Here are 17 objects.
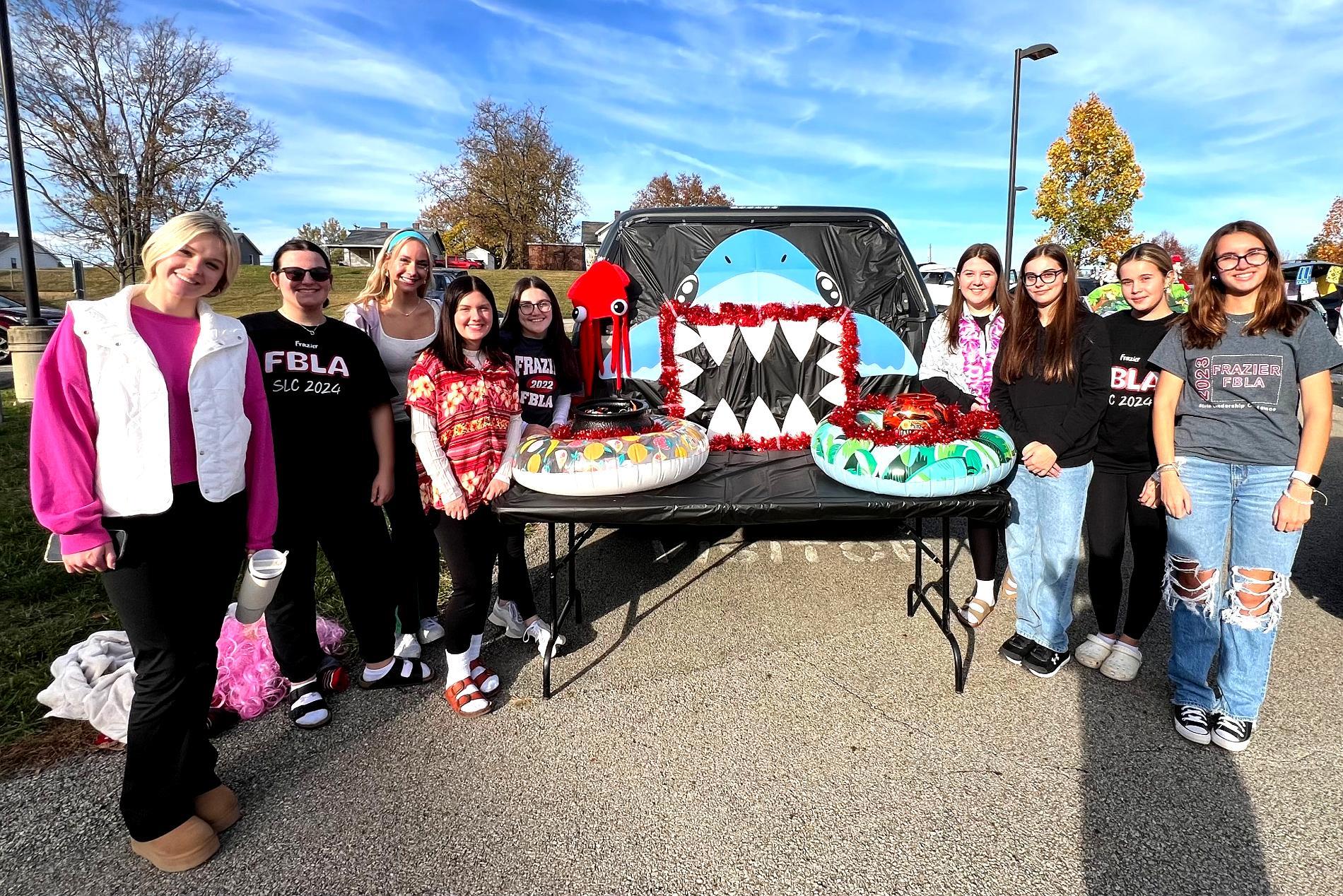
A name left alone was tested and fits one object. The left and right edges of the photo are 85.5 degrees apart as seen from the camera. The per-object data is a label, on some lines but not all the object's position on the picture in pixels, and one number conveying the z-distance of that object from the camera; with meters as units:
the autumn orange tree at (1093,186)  20.25
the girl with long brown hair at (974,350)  3.49
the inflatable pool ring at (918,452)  3.03
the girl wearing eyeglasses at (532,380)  3.49
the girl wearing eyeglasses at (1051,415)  3.08
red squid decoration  4.24
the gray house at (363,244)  56.58
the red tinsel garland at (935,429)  3.10
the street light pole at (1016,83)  13.11
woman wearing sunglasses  2.84
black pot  3.26
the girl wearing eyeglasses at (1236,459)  2.59
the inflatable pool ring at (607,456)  2.99
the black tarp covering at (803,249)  4.32
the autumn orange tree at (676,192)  47.38
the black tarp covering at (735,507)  2.96
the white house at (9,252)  54.95
